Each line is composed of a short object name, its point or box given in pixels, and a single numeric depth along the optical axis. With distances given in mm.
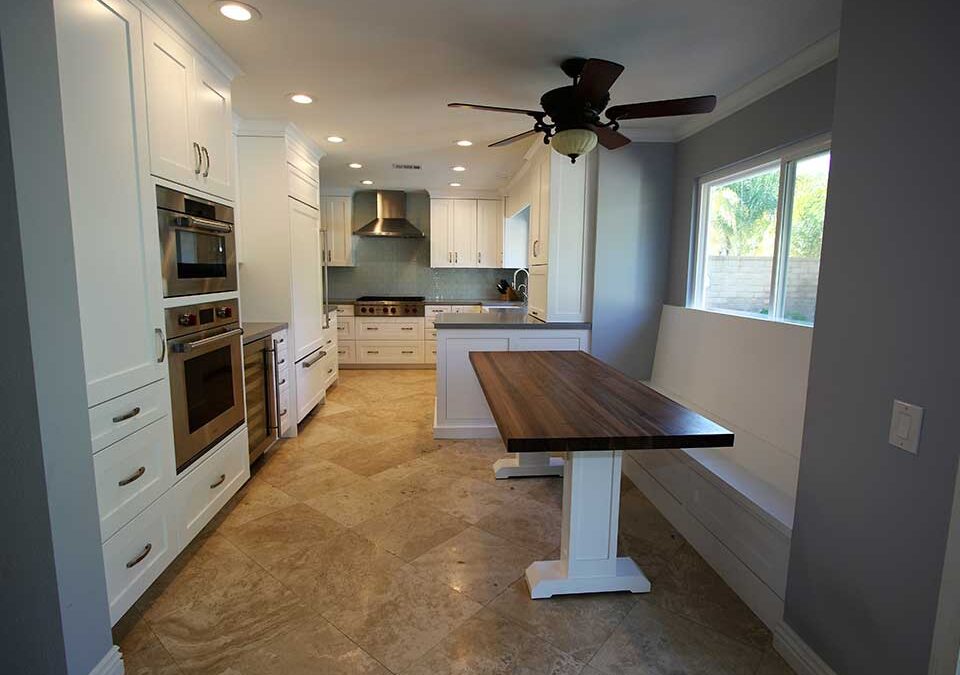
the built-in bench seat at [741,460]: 1903
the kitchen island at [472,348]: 3775
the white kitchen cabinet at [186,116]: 1944
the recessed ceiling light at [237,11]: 2008
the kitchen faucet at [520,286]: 6699
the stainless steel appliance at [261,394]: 3055
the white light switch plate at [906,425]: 1225
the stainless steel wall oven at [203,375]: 2094
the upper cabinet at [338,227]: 6449
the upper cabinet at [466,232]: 6520
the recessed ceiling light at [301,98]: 3020
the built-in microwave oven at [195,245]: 2023
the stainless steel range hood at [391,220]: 6281
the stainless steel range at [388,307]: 6285
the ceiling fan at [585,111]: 2186
